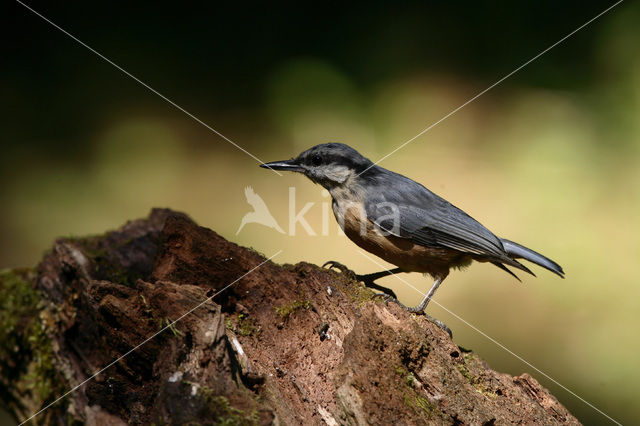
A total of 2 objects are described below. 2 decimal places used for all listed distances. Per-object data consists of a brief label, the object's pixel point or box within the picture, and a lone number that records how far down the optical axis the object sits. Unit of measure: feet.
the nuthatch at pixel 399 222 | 12.53
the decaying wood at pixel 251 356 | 12.24
